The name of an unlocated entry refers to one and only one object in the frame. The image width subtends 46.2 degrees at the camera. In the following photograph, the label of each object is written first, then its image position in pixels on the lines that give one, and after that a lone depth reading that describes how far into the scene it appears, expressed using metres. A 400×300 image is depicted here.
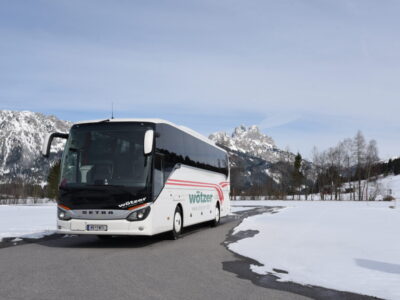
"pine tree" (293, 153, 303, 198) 102.81
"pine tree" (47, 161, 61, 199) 98.48
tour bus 11.79
